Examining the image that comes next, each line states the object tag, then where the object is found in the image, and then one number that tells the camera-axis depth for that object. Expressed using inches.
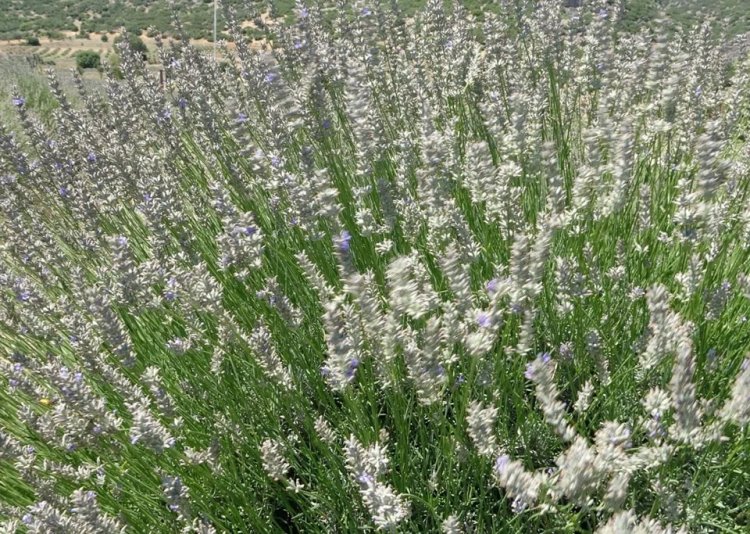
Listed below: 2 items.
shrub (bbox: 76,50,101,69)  1137.4
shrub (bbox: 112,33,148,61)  1112.1
